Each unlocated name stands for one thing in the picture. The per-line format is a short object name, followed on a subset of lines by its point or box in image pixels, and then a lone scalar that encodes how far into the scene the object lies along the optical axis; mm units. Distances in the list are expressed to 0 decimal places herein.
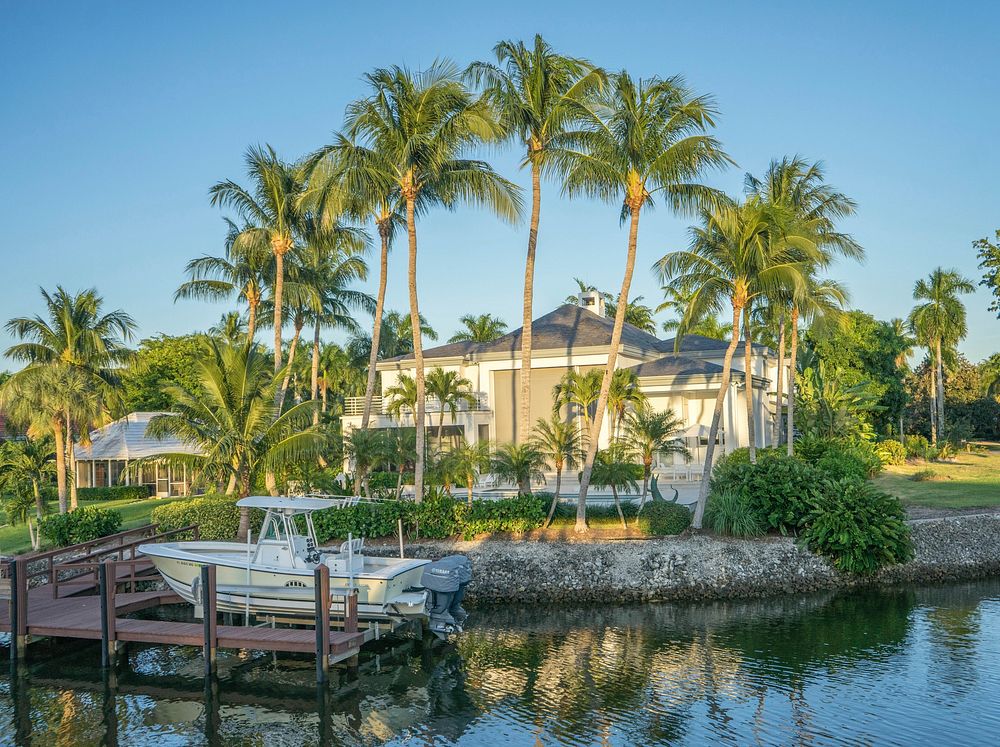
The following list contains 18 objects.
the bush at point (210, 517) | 22391
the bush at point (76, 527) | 23016
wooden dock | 13836
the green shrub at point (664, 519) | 21047
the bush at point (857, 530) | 19859
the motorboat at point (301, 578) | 15539
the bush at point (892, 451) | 40781
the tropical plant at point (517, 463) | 22109
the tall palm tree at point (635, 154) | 20203
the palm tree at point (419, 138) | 21938
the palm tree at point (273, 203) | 28531
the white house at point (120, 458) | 41531
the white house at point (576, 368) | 33188
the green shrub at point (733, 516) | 20594
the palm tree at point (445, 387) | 32719
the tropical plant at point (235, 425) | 21047
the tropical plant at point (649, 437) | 23141
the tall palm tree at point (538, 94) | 21203
